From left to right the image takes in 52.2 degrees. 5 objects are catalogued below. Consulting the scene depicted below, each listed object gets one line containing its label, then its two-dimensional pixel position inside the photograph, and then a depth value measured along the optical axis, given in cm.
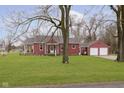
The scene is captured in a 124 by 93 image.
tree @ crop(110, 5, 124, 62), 1398
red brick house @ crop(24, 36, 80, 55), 2612
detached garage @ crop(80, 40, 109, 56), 2756
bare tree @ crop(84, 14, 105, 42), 3013
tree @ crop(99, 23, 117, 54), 3069
